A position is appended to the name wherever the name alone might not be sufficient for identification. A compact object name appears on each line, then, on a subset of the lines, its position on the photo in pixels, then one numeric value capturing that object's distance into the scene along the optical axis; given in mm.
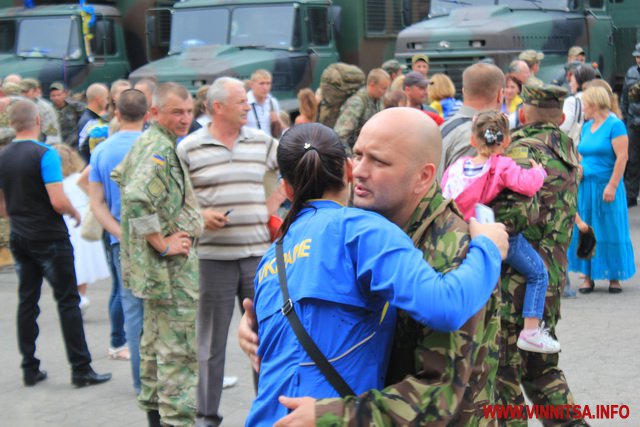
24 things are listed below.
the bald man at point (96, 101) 9812
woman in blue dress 8812
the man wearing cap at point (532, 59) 11420
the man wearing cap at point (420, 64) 12469
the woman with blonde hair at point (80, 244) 8844
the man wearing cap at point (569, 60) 11665
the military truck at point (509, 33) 13484
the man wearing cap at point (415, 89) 8492
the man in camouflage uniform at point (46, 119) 11000
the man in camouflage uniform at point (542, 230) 4633
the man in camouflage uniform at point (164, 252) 5137
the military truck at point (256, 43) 14711
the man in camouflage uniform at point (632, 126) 12586
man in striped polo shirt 5496
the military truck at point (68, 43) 16891
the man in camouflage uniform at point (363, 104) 10031
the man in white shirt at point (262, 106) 10617
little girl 4484
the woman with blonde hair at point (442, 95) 9812
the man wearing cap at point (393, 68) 12688
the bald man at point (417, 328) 2447
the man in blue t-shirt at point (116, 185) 5996
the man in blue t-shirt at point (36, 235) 6602
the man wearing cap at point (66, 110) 13195
